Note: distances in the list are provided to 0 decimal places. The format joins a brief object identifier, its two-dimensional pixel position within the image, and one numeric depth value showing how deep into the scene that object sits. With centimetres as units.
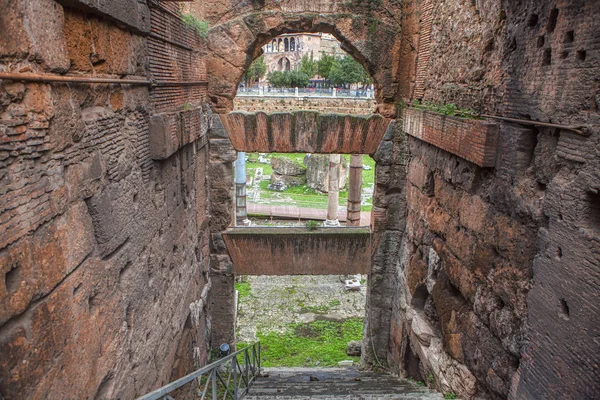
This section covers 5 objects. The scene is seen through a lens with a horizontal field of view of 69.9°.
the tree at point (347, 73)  3145
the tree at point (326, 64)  3388
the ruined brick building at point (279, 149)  226
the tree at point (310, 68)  3682
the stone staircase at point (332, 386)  477
